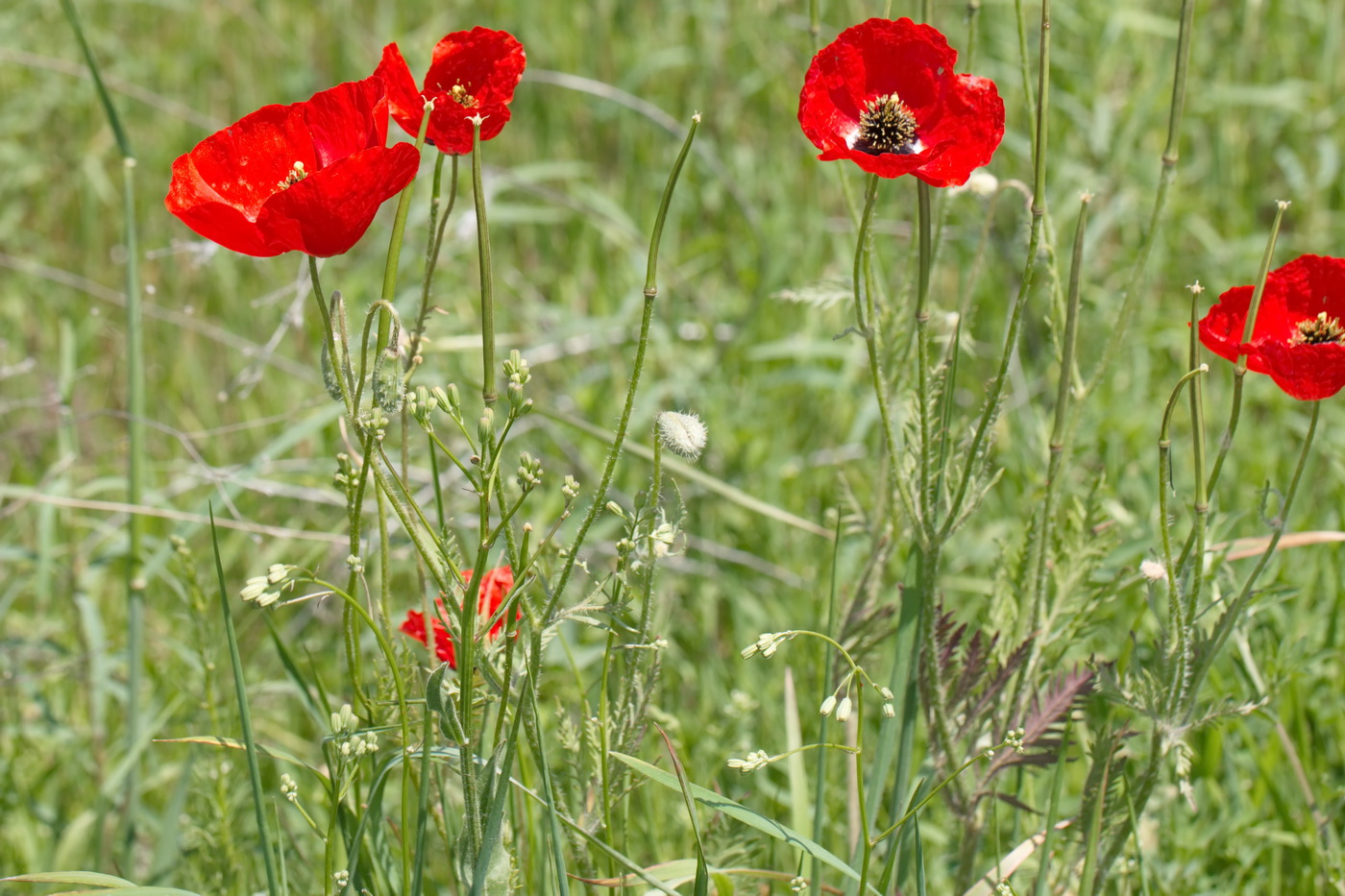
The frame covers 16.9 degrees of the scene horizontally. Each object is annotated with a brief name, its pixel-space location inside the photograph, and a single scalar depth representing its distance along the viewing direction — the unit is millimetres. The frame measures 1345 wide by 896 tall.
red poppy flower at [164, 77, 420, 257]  1161
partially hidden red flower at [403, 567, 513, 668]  1233
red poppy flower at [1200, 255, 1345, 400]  1201
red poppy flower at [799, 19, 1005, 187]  1207
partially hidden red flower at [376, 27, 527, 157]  1216
